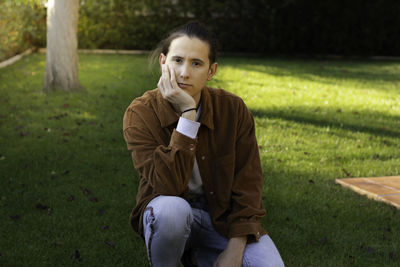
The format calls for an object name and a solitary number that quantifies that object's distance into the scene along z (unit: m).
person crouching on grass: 2.58
